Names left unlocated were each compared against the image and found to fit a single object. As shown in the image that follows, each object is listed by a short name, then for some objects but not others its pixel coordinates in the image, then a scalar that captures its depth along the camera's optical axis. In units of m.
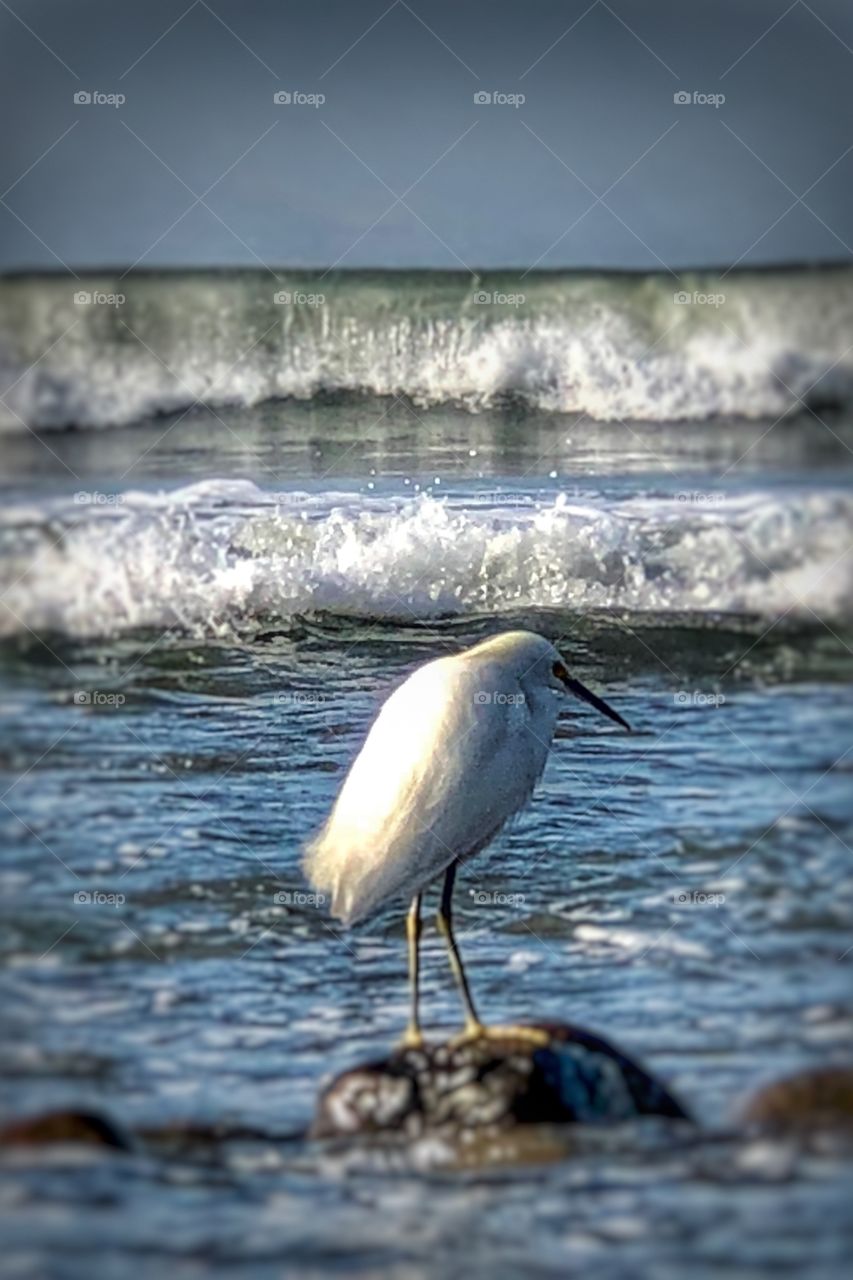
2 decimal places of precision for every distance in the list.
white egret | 9.45
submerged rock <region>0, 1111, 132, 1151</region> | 8.64
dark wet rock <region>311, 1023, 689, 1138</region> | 8.68
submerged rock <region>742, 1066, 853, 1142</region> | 8.62
